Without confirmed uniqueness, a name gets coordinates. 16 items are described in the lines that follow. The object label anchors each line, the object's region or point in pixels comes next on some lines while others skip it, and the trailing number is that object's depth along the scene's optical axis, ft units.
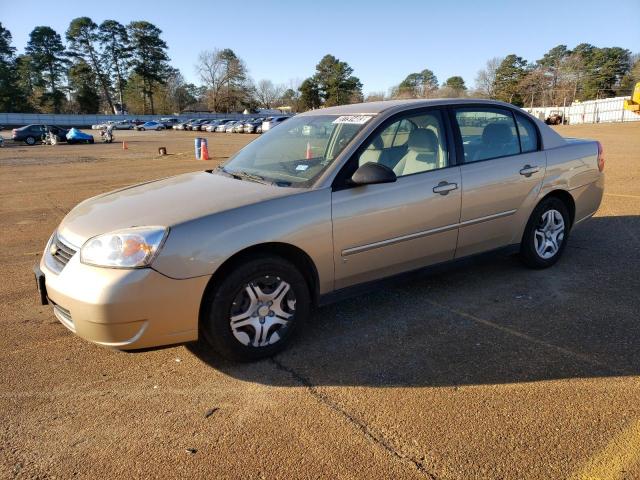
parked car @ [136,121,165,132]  220.02
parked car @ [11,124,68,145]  120.88
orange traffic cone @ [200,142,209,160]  65.62
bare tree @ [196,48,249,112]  354.33
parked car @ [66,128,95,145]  121.19
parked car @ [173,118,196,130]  224.57
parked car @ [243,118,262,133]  178.75
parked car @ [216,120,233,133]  201.32
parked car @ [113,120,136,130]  228.02
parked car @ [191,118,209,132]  217.15
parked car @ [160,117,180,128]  237.86
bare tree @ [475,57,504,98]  330.95
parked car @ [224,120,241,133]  194.02
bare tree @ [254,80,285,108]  414.27
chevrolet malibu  9.50
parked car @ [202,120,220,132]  207.51
